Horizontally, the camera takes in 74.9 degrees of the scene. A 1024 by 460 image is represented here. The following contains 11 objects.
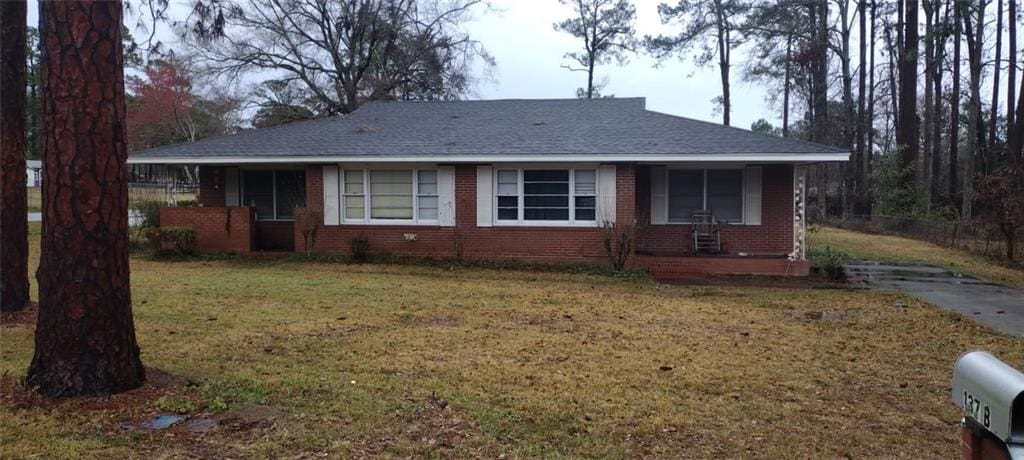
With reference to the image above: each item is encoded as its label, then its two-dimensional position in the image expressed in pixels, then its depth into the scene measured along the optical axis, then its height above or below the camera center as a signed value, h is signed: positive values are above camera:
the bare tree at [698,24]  35.68 +10.30
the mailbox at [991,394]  1.64 -0.46
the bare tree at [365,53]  29.39 +7.40
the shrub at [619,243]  13.41 -0.56
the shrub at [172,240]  14.73 -0.56
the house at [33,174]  47.08 +3.00
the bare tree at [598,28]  38.44 +10.71
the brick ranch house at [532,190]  13.81 +0.54
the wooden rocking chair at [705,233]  14.56 -0.40
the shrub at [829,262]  12.84 -0.96
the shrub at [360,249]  14.44 -0.74
